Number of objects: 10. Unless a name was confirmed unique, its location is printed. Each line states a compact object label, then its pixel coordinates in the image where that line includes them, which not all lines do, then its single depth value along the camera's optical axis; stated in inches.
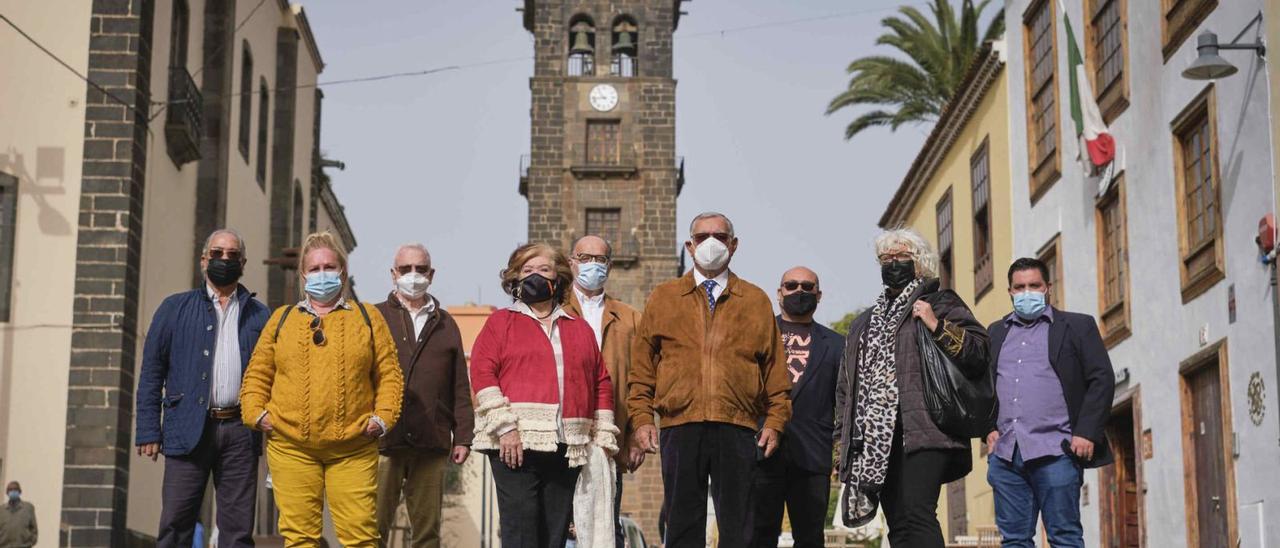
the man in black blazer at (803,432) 367.2
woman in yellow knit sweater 342.0
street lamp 585.3
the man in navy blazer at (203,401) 360.5
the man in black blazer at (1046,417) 364.8
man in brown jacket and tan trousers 388.8
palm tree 1487.5
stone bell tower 2219.5
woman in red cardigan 329.4
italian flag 828.0
